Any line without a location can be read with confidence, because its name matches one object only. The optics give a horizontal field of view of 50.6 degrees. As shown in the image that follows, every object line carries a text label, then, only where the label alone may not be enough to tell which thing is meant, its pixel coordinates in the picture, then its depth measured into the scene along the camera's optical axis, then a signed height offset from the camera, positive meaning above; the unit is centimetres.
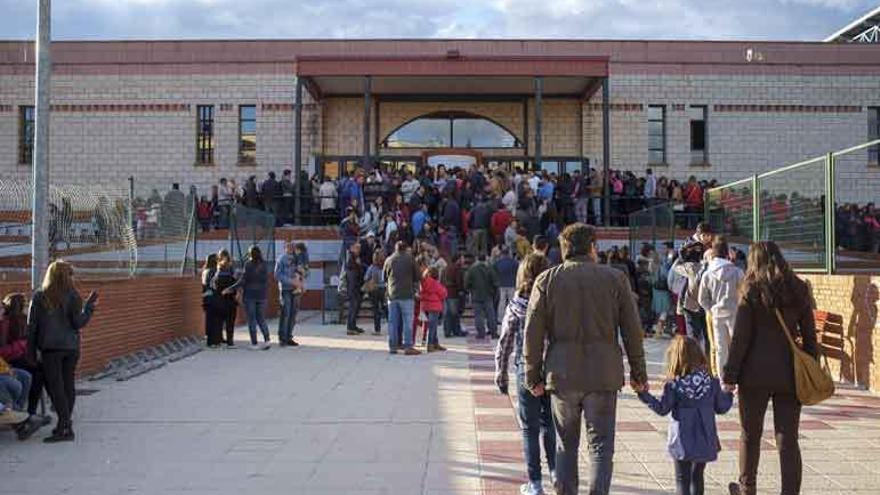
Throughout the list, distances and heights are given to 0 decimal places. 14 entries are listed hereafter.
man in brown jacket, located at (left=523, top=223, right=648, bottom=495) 511 -50
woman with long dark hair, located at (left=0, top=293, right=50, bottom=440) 827 -76
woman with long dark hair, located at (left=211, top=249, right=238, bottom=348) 1526 -60
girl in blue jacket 545 -86
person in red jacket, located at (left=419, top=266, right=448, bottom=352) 1488 -67
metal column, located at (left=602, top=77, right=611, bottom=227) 2537 +318
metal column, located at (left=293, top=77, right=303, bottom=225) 2508 +287
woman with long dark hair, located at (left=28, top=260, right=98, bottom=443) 800 -66
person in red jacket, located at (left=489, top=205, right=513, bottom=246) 2138 +84
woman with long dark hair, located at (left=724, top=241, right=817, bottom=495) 559 -56
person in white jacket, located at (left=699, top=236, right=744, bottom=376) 890 -33
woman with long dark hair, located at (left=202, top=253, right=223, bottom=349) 1531 -90
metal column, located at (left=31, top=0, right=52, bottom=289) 889 +93
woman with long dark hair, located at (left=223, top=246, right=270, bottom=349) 1516 -51
